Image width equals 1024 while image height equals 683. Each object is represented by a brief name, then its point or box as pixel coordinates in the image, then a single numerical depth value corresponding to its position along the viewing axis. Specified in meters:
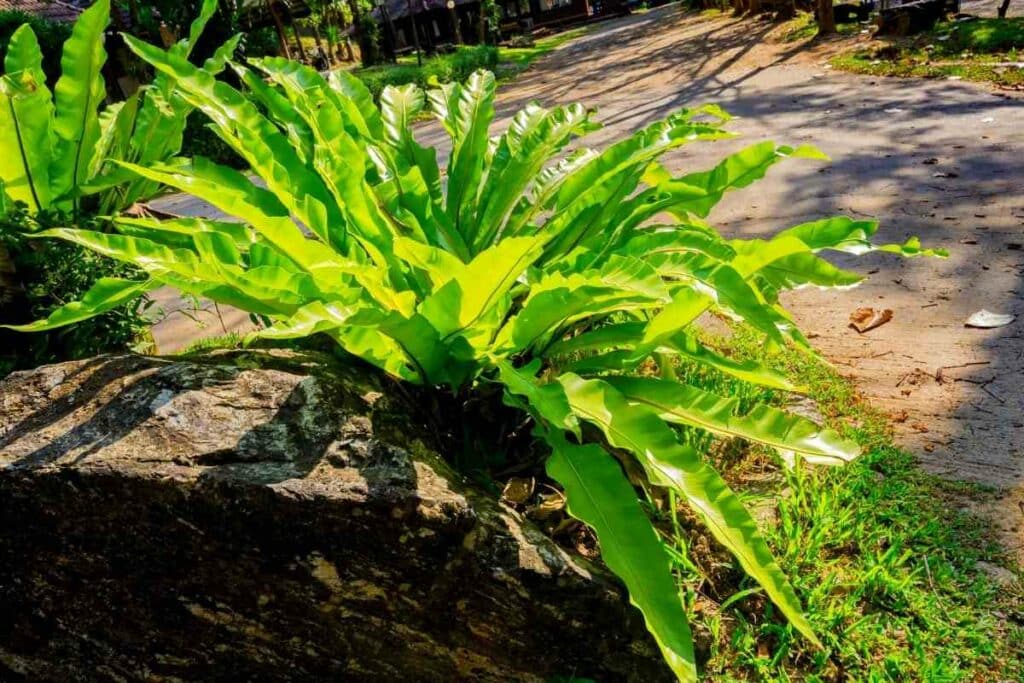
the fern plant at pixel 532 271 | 1.33
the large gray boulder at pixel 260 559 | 1.23
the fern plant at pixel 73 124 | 2.01
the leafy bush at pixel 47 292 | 1.90
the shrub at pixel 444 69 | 16.77
